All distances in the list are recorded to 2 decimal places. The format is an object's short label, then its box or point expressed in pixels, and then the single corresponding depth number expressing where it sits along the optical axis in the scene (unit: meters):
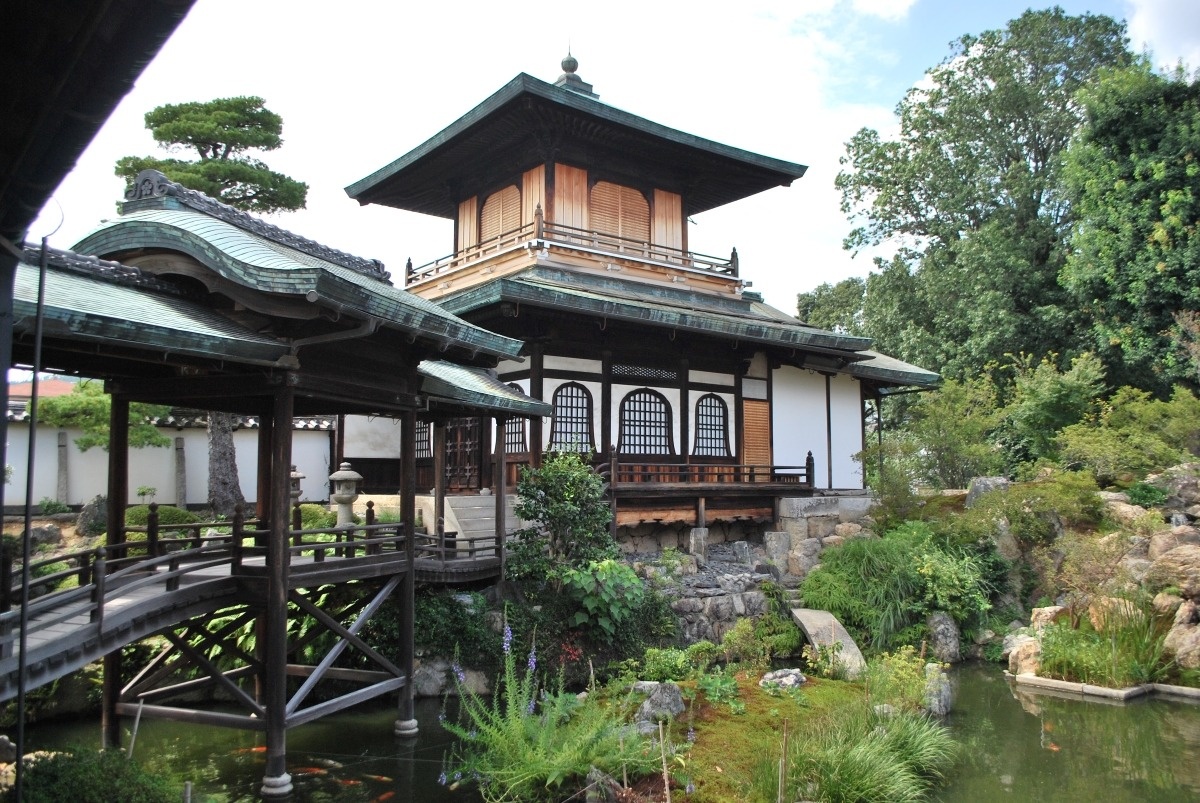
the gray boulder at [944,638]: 15.00
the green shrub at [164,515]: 16.14
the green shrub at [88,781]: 5.79
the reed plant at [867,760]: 7.78
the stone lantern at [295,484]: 14.22
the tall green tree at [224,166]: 19.45
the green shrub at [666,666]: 11.12
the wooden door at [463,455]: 17.11
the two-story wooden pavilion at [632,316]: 16.58
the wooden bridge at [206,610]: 6.80
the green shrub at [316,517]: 17.00
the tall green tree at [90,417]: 18.09
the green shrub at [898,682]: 10.10
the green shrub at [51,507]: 18.83
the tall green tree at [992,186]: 28.67
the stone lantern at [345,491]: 12.41
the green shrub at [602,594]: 12.51
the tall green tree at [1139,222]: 23.38
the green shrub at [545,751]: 7.69
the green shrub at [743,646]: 13.04
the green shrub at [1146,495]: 17.73
